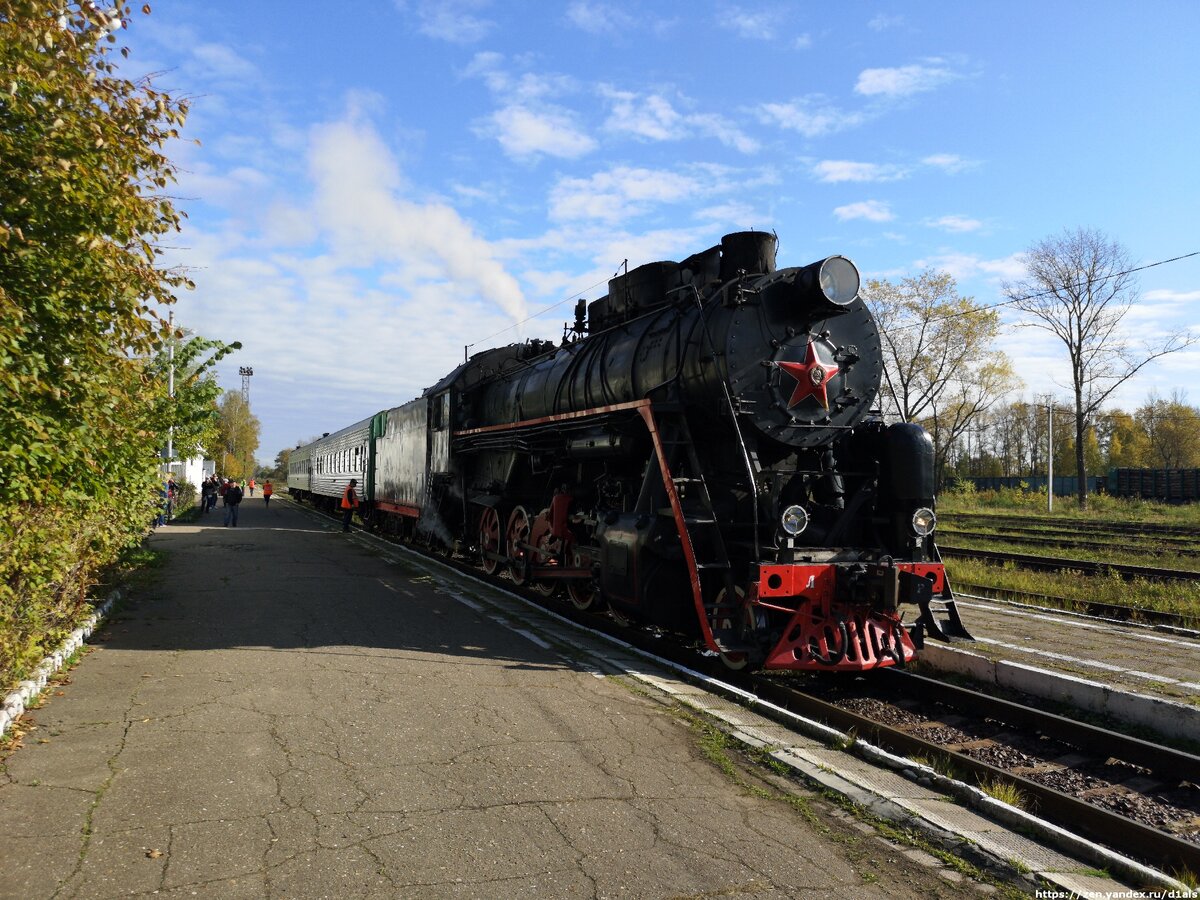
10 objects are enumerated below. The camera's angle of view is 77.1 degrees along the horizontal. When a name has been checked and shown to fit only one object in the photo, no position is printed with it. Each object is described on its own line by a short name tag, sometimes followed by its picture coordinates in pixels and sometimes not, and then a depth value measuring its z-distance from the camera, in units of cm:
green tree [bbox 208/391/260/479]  6856
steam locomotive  639
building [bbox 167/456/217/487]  3272
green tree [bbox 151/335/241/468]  1712
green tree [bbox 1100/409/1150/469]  6488
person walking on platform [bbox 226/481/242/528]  2344
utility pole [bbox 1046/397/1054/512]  3316
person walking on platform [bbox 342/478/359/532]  2255
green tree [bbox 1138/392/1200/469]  6191
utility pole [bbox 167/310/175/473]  2044
